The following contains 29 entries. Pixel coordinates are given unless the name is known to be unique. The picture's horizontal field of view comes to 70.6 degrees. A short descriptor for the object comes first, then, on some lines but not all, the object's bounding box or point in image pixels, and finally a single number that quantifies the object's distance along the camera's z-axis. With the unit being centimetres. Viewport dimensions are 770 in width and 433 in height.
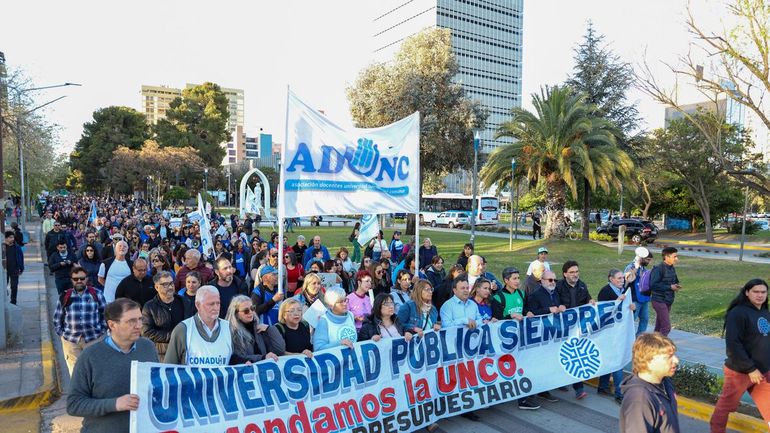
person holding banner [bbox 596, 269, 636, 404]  723
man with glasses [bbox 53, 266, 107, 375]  588
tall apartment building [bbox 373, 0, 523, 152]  12006
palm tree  2617
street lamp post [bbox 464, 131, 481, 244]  1796
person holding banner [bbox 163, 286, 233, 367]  441
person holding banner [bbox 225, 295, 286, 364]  474
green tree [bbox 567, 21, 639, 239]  3734
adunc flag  716
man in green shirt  657
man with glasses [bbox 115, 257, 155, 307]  707
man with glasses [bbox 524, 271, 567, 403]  671
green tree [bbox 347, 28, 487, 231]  3356
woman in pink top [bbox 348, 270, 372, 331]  664
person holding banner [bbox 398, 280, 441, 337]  602
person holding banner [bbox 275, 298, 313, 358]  511
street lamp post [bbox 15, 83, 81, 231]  2230
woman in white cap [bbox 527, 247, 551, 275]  941
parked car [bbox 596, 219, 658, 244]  3366
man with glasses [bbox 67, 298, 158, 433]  337
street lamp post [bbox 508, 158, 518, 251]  2697
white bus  5350
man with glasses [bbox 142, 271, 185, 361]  554
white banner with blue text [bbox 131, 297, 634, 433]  435
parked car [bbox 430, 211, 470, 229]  5094
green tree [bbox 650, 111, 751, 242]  3684
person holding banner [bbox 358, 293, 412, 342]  559
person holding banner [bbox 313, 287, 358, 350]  532
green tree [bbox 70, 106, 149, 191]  7631
